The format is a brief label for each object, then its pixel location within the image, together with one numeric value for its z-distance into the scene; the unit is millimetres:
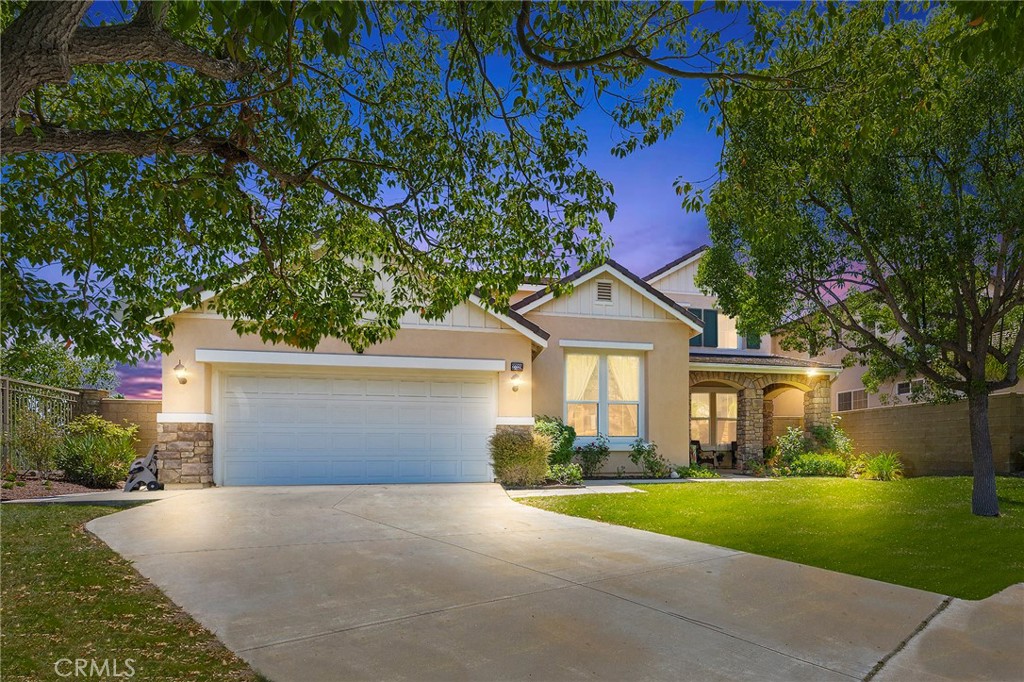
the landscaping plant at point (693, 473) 17375
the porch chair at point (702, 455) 20984
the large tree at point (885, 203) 7164
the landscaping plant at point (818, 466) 18234
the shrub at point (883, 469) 17234
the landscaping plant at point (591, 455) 16766
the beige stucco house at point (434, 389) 13992
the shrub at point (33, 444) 12997
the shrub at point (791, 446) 19047
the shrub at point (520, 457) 14266
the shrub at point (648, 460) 17234
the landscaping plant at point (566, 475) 14789
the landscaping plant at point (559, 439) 15499
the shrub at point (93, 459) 13242
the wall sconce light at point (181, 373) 13680
